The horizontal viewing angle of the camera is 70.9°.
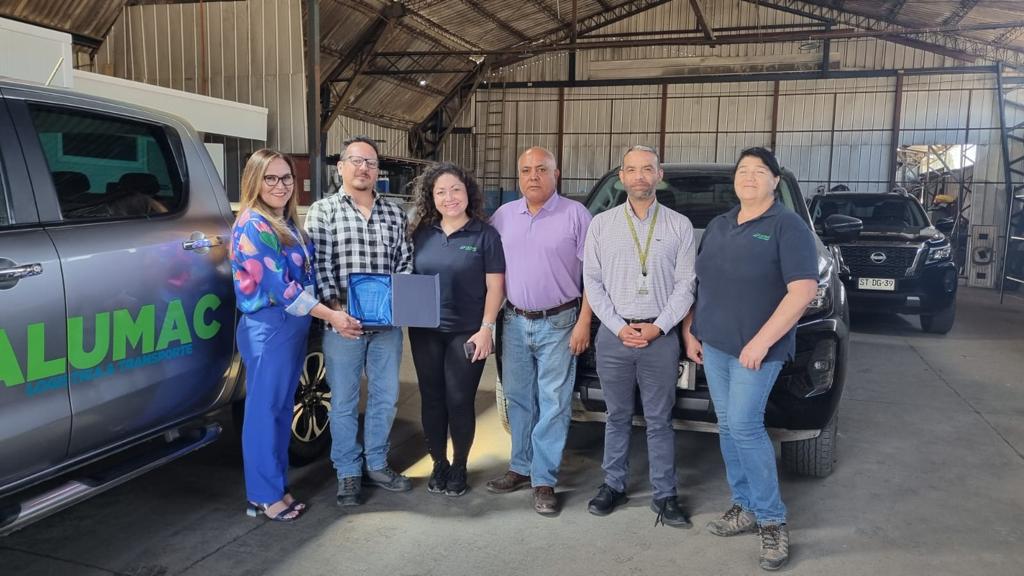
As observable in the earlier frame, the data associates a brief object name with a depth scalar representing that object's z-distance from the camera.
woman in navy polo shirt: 2.49
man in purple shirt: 3.01
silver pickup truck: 2.12
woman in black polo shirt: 3.04
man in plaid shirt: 2.99
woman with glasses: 2.71
